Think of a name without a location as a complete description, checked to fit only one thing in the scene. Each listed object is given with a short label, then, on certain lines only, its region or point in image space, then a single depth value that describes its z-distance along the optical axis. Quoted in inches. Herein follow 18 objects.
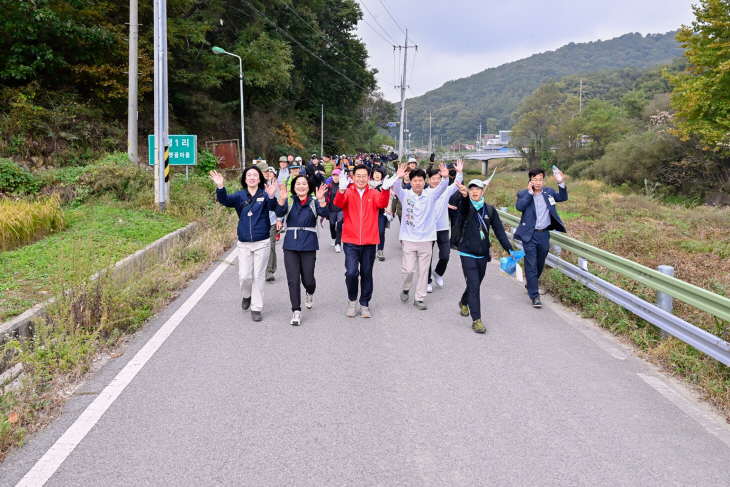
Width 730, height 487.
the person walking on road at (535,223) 295.9
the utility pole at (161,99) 488.4
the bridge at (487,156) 3544.8
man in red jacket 264.4
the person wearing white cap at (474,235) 256.2
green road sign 537.3
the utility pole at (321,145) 2115.0
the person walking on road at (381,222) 386.3
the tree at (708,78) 957.8
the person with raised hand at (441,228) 325.0
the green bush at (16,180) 496.1
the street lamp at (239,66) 950.8
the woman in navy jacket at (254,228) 264.1
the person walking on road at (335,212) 438.6
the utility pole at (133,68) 561.3
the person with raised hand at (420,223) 289.1
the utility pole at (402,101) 1769.2
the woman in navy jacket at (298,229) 257.4
